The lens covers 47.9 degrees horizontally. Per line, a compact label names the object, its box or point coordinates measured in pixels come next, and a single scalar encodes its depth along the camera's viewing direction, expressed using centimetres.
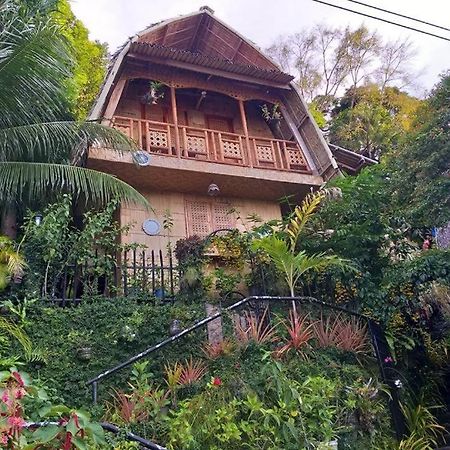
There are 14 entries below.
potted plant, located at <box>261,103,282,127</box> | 1236
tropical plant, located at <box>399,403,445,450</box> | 560
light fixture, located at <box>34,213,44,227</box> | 723
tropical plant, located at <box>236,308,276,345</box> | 587
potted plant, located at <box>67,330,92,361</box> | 579
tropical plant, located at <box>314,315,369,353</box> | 614
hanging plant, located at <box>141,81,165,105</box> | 1103
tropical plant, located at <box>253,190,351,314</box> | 655
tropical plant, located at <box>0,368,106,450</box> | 244
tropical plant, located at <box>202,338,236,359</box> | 574
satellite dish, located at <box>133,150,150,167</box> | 938
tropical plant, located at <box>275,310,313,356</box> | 584
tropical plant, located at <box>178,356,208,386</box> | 539
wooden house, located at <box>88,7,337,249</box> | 1023
